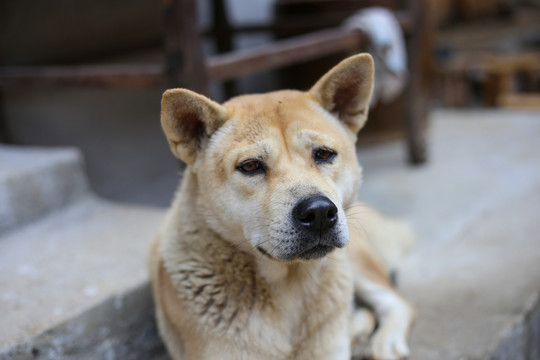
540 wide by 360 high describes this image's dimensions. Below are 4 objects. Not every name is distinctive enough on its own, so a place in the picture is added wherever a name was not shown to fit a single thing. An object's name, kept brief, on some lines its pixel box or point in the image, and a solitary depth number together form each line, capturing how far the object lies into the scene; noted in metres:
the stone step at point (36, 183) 3.26
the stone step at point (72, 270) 2.34
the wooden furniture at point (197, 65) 3.16
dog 1.93
